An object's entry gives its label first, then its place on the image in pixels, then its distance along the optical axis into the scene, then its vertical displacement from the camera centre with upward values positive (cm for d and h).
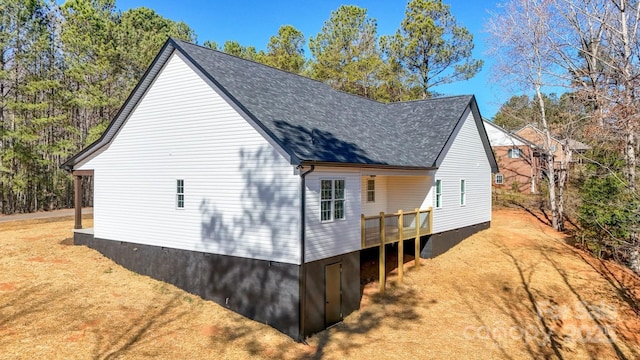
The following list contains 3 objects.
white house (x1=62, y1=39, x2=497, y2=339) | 1128 -17
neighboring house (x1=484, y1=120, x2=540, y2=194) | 4025 +162
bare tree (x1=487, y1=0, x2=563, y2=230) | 2262 +817
